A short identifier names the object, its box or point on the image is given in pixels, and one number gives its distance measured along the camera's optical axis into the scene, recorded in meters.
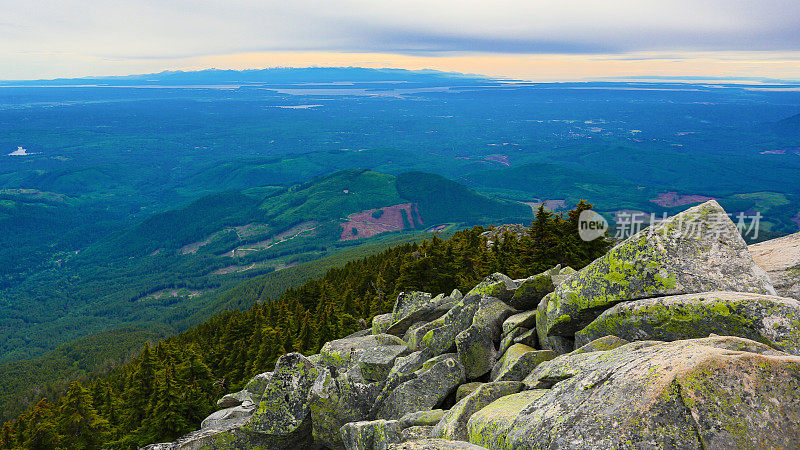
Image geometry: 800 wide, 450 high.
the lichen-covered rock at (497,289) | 23.44
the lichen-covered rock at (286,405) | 18.92
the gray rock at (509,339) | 18.95
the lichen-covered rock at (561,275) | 23.59
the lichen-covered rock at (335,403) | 18.30
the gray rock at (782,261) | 14.62
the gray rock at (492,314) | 20.77
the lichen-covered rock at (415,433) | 14.03
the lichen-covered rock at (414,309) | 30.19
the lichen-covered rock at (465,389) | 16.97
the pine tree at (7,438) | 35.75
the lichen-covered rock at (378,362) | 22.92
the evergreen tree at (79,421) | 38.57
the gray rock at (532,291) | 21.47
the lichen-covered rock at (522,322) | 19.64
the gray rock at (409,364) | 20.20
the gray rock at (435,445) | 9.90
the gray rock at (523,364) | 15.41
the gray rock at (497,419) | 10.58
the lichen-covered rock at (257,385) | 25.29
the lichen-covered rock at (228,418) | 20.95
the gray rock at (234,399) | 27.14
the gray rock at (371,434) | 14.41
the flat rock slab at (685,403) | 7.08
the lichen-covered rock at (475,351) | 19.05
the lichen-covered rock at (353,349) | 25.58
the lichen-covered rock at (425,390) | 17.42
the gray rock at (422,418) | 15.23
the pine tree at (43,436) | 36.18
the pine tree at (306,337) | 49.80
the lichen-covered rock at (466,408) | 12.95
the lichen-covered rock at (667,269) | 13.64
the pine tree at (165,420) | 35.94
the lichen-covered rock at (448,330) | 21.64
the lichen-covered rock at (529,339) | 18.30
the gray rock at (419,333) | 23.73
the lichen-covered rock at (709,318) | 10.34
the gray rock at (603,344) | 12.79
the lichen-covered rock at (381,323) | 34.91
